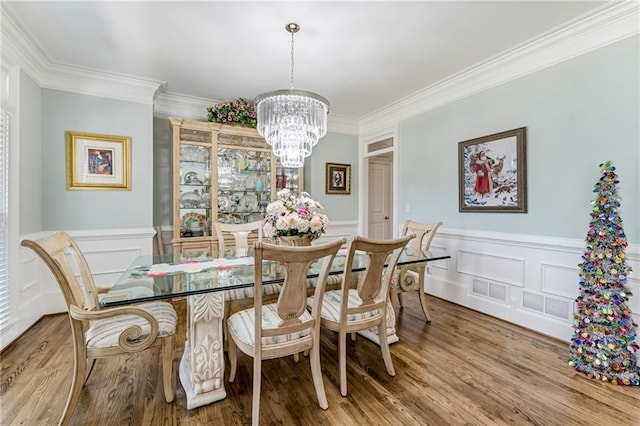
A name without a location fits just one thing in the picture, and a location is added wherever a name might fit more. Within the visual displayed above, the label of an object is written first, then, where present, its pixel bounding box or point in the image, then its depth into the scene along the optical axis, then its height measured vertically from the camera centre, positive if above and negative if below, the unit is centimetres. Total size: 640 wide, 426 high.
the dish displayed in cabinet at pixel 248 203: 425 +12
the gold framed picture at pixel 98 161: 320 +55
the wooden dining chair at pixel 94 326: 148 -66
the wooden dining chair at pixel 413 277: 283 -62
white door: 596 +32
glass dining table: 157 -43
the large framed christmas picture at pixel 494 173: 289 +41
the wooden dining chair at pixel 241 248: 213 -36
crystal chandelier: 251 +83
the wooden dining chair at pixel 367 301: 177 -61
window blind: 244 -4
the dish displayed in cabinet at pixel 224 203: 407 +12
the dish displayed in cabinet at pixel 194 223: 382 -15
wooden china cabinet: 375 +46
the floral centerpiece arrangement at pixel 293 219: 217 -6
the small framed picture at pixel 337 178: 494 +57
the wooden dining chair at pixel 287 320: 147 -63
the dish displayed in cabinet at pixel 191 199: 383 +15
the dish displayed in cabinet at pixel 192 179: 386 +43
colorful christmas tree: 200 -62
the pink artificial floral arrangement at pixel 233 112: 387 +131
